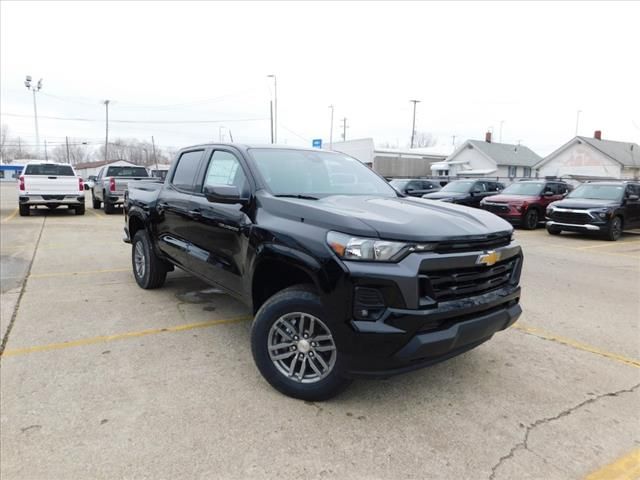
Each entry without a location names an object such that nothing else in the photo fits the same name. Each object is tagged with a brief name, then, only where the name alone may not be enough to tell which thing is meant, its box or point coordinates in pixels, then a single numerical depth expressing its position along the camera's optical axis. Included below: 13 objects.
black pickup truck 2.81
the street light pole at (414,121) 74.56
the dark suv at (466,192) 18.28
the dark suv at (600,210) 12.63
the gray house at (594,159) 38.81
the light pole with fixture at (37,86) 53.81
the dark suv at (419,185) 21.23
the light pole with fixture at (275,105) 34.71
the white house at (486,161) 46.34
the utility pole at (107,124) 64.07
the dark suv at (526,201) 15.38
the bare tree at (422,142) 106.92
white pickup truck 15.12
